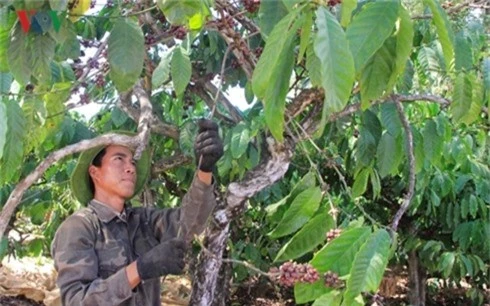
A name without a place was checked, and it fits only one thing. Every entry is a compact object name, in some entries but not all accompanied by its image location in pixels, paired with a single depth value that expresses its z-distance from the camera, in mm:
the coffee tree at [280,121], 1043
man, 1849
